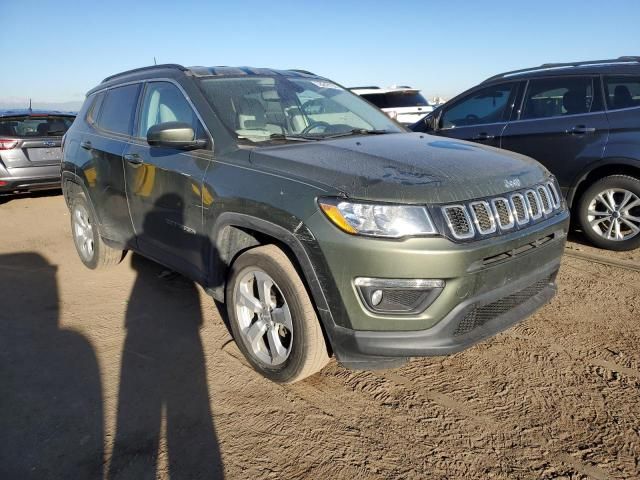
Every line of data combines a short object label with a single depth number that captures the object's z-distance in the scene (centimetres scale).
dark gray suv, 457
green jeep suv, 223
